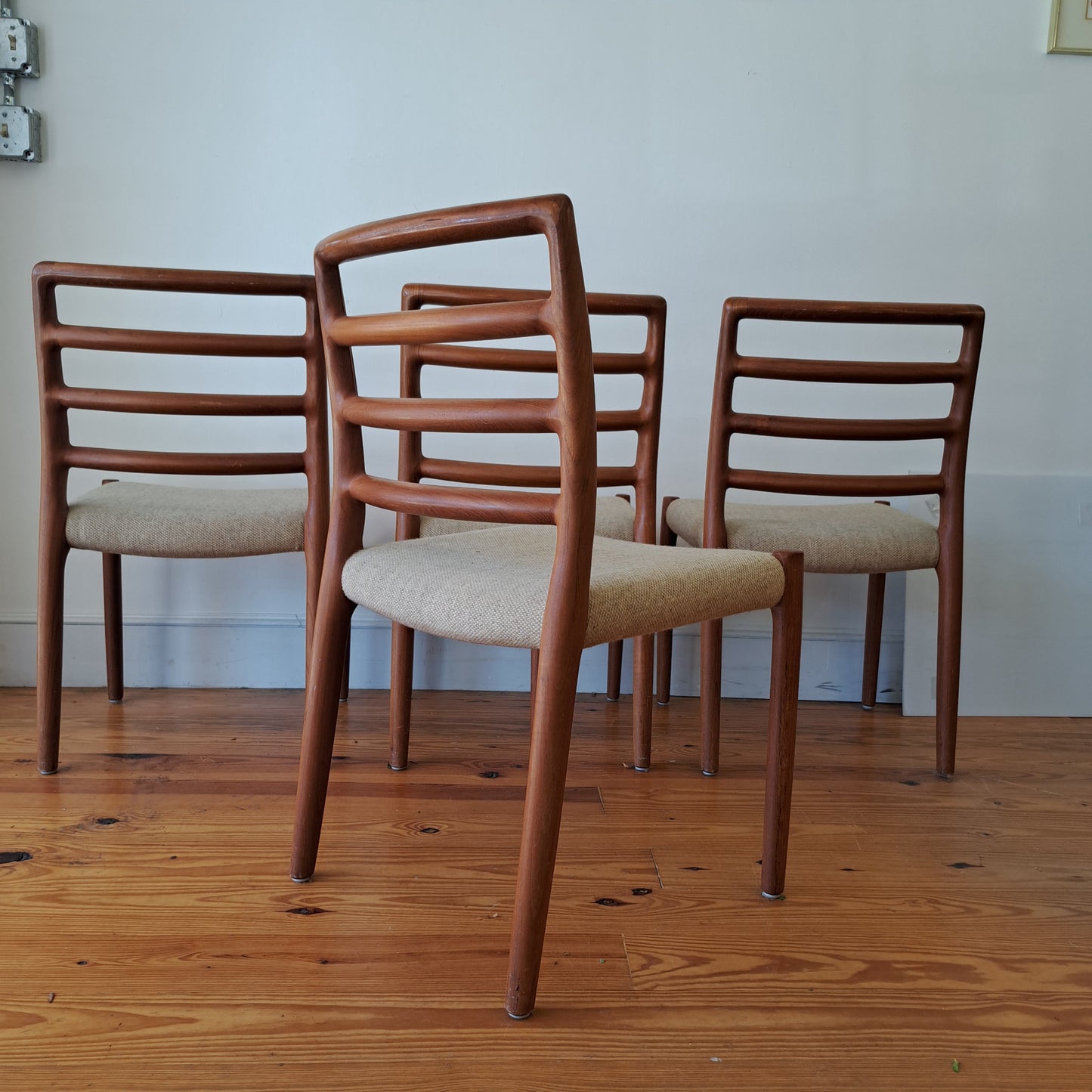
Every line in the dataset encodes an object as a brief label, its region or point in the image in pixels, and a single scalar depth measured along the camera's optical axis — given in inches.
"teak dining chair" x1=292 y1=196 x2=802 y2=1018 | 37.1
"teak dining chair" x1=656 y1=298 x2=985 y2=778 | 64.4
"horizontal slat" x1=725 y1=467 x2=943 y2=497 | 66.3
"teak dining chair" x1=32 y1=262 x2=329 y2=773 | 60.7
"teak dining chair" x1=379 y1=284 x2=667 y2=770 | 63.7
